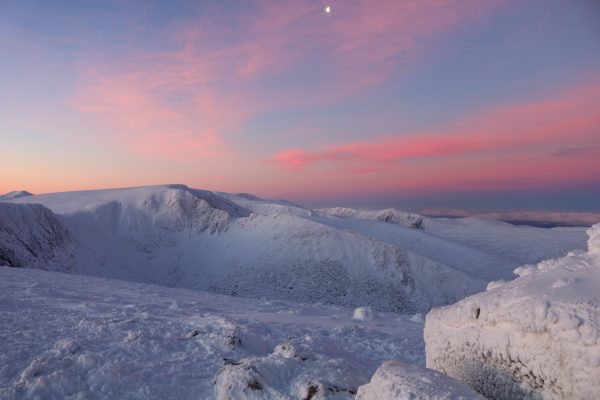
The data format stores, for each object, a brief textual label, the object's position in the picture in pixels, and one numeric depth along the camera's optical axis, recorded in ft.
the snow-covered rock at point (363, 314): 51.13
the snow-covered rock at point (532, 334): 13.67
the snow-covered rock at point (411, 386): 15.03
